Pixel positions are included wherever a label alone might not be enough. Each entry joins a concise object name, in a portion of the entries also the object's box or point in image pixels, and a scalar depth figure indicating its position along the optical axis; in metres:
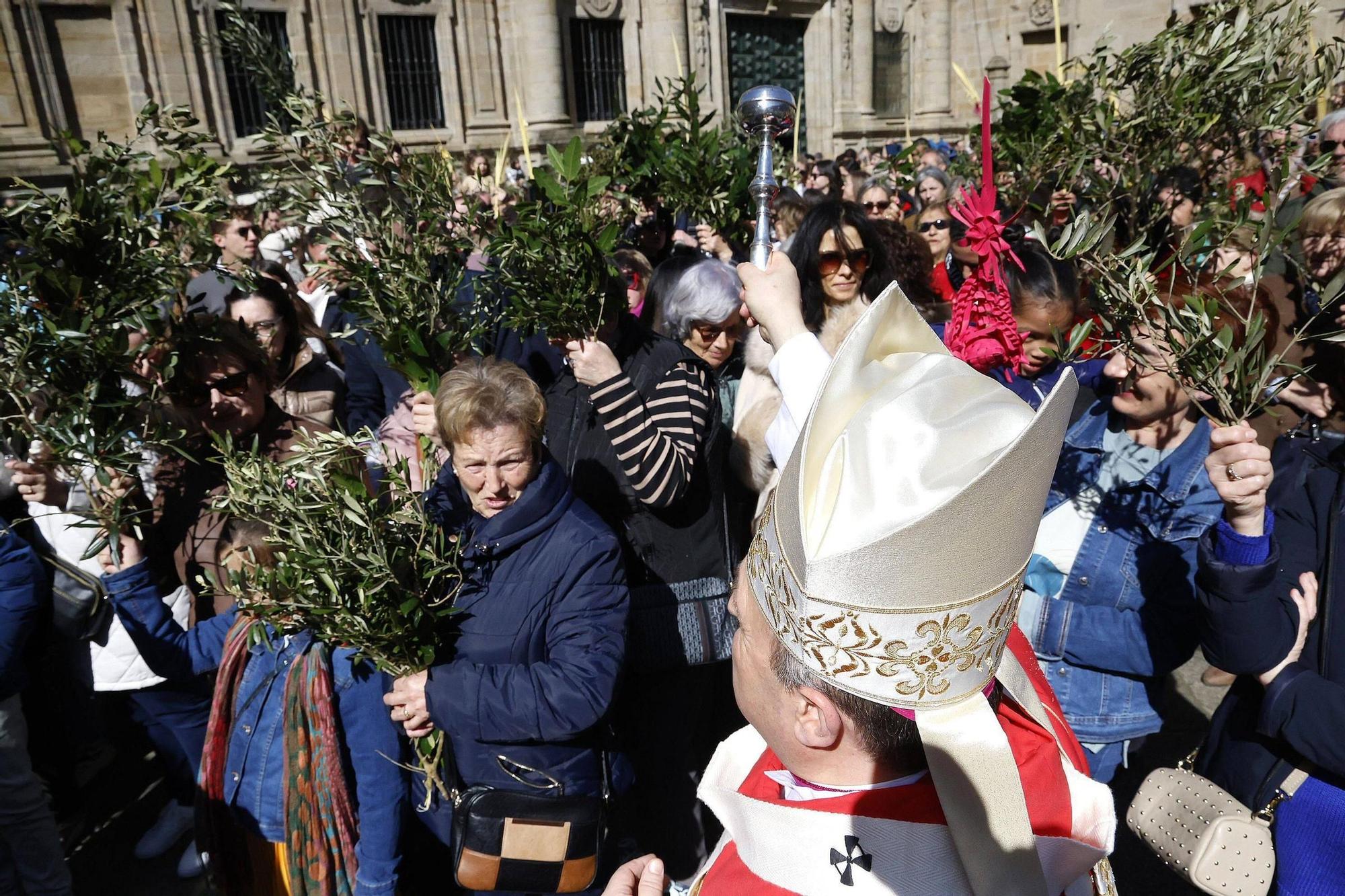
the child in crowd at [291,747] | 2.57
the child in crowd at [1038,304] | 2.89
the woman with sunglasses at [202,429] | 2.92
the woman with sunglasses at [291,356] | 3.80
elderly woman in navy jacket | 2.32
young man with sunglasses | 3.34
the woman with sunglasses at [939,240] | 5.52
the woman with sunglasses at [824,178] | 9.44
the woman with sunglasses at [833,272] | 3.54
